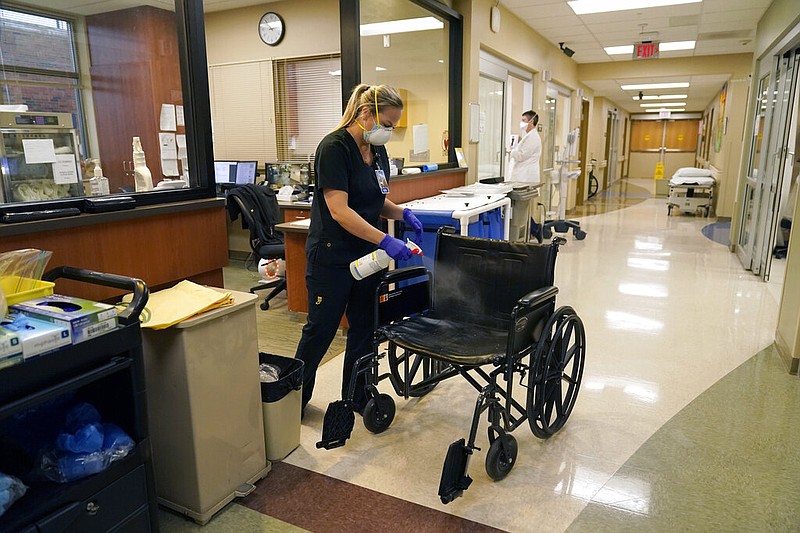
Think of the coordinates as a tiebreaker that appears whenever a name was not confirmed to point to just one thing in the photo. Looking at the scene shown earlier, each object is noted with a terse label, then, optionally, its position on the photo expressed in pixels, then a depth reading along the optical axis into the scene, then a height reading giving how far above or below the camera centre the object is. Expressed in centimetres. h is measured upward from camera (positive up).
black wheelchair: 207 -76
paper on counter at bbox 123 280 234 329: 178 -52
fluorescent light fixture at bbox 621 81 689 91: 1126 +128
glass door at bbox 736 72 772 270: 570 -36
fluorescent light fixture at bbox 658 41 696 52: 808 +151
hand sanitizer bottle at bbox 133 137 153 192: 239 -9
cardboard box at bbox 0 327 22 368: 124 -44
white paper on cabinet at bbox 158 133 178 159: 252 +2
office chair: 440 -55
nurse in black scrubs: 222 -28
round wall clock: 580 +126
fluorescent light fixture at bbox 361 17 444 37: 527 +120
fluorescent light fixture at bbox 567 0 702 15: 581 +151
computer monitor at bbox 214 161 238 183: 591 -23
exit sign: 716 +126
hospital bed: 966 -75
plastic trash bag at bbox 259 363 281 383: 237 -96
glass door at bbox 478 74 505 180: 608 +24
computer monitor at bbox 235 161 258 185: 580 -24
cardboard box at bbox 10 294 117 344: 139 -42
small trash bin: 223 -106
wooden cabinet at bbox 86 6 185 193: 244 +34
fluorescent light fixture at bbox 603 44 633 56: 845 +151
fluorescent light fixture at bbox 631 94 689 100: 1385 +130
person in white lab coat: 652 -7
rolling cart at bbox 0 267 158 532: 130 -75
